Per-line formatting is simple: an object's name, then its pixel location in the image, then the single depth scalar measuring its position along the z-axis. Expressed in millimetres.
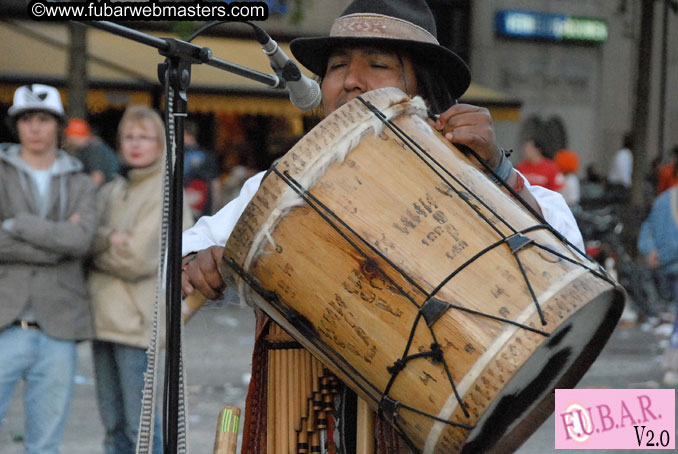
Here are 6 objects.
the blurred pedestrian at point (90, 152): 16019
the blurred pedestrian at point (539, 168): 17791
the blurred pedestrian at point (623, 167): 30183
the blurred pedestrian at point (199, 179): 18252
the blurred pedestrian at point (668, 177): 23661
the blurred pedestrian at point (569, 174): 19612
